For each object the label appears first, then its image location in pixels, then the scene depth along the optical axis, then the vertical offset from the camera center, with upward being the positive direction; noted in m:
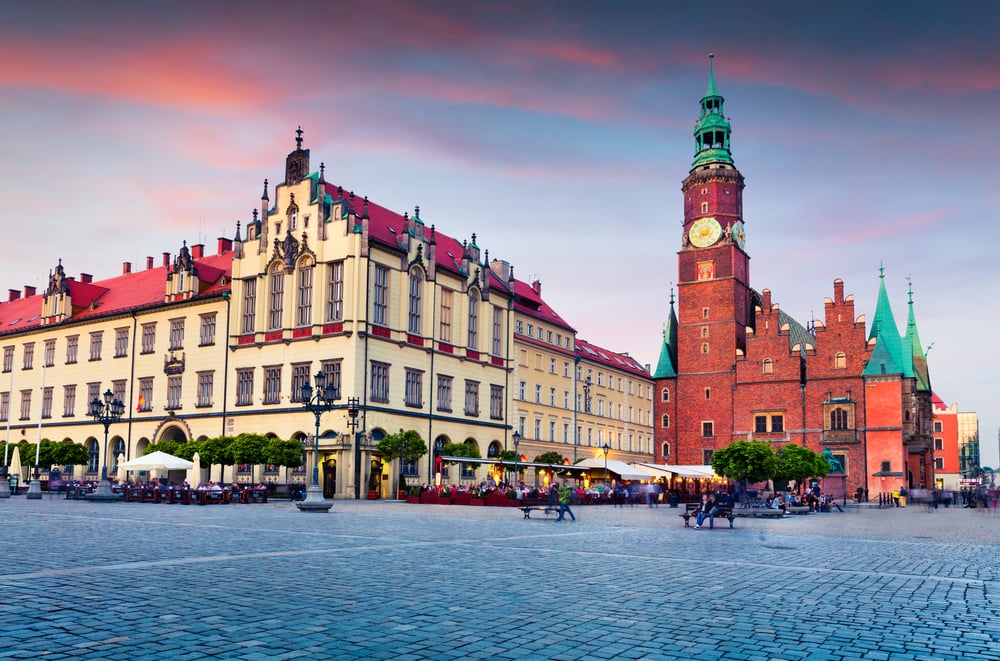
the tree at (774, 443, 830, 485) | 58.31 -1.80
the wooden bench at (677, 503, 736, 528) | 28.00 -2.47
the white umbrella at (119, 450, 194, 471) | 47.56 -1.66
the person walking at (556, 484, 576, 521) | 30.61 -2.15
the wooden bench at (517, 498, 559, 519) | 31.91 -3.18
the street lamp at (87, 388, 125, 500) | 43.09 +0.61
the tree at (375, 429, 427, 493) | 50.78 -0.70
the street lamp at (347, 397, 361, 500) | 50.69 -0.66
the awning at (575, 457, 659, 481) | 60.88 -2.27
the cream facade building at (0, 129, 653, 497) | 53.06 +5.86
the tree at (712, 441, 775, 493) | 53.97 -1.46
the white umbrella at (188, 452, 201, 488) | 45.84 -2.11
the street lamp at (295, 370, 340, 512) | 33.66 -2.07
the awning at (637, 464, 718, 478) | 63.53 -2.59
